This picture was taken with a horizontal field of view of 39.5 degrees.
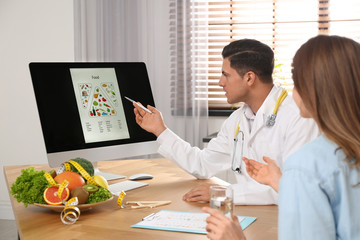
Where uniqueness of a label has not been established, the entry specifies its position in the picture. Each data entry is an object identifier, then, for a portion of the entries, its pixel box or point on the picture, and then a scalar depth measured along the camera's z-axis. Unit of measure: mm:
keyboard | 2039
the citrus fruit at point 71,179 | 1732
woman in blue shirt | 980
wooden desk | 1494
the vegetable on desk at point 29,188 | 1699
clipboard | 1529
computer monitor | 2082
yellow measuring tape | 1630
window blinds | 3494
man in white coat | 2074
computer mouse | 2291
